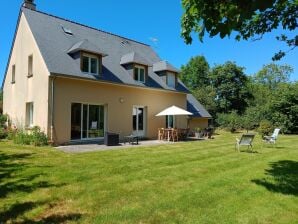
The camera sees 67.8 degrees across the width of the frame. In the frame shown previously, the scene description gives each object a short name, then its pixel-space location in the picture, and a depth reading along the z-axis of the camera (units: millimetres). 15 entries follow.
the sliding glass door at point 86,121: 13234
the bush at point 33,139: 11738
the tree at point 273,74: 52223
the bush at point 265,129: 17806
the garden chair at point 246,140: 10915
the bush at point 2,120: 15178
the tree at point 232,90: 34080
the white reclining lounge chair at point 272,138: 13340
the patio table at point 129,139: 14609
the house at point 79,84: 12581
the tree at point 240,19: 2604
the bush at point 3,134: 13902
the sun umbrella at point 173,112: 15297
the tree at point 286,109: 22675
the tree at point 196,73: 44444
